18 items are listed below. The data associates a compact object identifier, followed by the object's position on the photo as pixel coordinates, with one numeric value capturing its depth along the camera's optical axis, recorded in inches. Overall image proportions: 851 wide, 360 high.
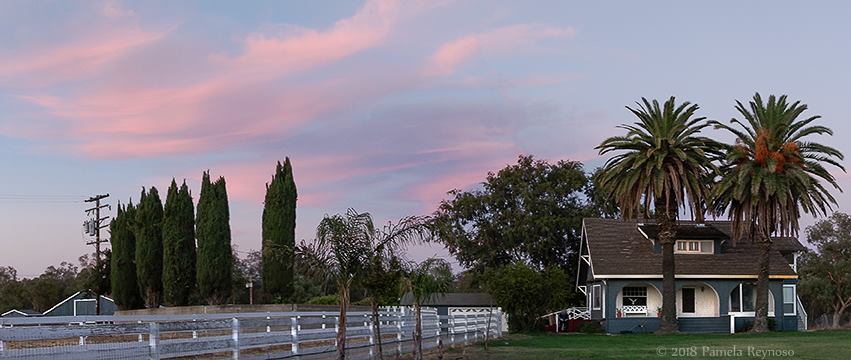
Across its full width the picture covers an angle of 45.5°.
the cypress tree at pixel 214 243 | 1841.8
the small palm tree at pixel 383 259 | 831.7
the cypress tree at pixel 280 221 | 1849.2
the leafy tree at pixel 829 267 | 3238.2
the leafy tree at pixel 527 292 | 2171.5
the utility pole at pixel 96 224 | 2706.7
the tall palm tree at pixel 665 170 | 1982.0
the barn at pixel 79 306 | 3275.1
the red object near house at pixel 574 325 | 2224.4
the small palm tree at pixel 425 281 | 951.6
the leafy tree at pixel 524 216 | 2849.4
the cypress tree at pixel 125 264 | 2208.4
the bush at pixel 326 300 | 2060.8
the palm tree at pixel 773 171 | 1983.3
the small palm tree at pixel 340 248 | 797.2
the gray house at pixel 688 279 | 2156.7
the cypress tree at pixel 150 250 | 2042.3
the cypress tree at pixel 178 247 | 1932.8
